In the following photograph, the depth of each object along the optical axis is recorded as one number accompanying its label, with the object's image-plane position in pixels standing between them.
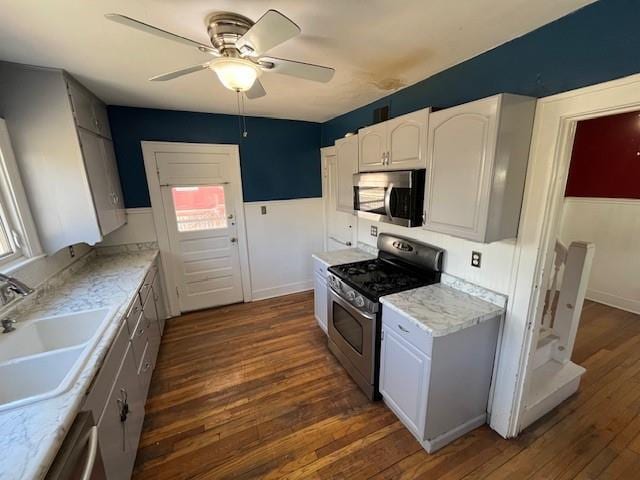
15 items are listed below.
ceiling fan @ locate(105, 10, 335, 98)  1.04
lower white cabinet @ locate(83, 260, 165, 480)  1.19
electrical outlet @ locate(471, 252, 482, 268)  1.80
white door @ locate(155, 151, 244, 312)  3.14
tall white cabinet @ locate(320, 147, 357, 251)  3.38
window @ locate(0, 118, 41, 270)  1.76
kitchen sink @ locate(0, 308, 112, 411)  1.19
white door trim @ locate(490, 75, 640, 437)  1.21
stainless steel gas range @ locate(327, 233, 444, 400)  1.94
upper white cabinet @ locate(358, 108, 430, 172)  1.76
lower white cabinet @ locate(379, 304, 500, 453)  1.56
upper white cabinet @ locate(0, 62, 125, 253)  1.79
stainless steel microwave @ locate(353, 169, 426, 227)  1.81
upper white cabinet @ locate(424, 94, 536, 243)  1.36
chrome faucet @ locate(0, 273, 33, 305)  1.44
